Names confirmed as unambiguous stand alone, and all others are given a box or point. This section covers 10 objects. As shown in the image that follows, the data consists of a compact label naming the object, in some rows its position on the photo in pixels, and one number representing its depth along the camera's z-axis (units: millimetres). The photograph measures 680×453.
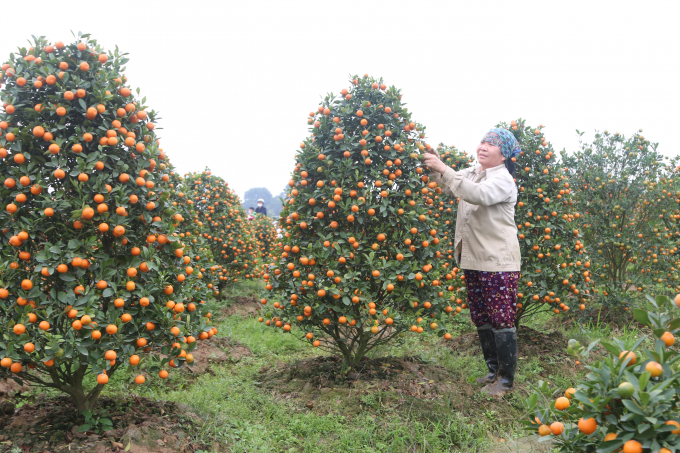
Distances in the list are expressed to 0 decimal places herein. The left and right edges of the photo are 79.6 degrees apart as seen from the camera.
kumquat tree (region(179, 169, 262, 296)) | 8078
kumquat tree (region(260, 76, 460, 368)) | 3582
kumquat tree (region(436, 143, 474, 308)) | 5176
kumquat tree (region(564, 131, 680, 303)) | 6414
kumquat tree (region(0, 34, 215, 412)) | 2398
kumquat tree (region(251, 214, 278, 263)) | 12555
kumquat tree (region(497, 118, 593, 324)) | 4840
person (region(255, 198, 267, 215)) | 15122
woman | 3598
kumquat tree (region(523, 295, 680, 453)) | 1249
